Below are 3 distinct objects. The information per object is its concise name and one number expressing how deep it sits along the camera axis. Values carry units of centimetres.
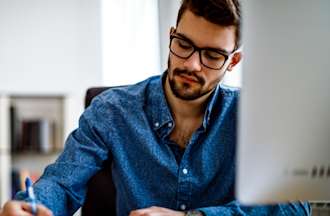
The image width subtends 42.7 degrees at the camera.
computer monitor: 51
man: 92
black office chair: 116
